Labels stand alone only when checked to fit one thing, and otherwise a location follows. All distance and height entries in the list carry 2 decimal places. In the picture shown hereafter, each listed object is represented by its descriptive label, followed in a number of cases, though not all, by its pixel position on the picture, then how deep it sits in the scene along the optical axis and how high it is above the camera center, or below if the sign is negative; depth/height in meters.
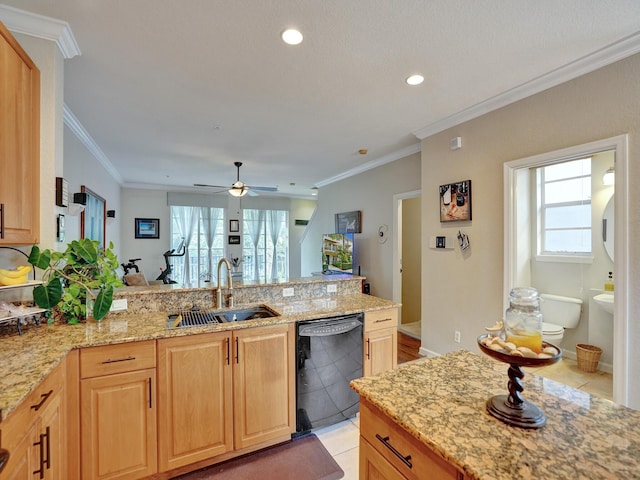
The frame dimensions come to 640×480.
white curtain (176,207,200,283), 7.22 +0.31
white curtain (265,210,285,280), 8.30 +0.22
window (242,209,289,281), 8.03 -0.15
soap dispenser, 3.13 -0.48
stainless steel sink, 2.02 -0.58
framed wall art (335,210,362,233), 5.43 +0.32
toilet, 3.24 -0.88
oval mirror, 3.12 +0.13
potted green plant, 1.77 -0.26
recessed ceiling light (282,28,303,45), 1.83 +1.29
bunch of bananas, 1.60 -0.21
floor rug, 1.83 -1.48
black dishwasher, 2.12 -0.97
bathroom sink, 2.93 -0.63
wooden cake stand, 0.84 -0.53
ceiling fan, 4.52 +0.78
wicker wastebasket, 3.04 -1.23
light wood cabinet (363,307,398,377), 2.39 -0.85
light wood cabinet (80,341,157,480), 1.55 -0.94
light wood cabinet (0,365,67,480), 1.02 -0.77
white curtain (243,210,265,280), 8.03 +0.32
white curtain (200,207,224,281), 7.46 +0.35
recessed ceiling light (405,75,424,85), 2.37 +1.30
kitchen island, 0.73 -0.56
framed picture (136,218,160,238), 6.79 +0.26
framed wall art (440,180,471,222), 3.04 +0.40
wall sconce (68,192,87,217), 2.32 +0.27
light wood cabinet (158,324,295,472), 1.74 -0.98
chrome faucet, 2.36 -0.42
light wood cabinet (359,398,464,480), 0.84 -0.68
